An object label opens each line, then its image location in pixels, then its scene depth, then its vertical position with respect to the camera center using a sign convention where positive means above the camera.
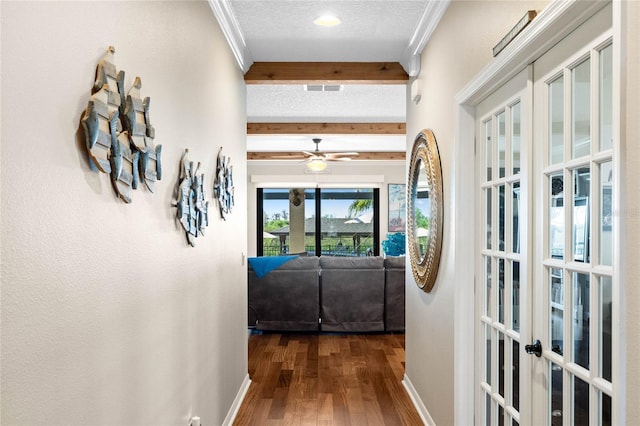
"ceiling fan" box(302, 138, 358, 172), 7.50 +0.93
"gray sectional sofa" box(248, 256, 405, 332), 5.57 -0.88
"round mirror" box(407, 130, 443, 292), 2.86 +0.06
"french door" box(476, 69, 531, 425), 1.88 -0.13
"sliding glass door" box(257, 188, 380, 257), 10.03 -0.05
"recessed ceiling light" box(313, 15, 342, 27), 3.01 +1.23
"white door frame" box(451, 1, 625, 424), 2.46 -0.18
